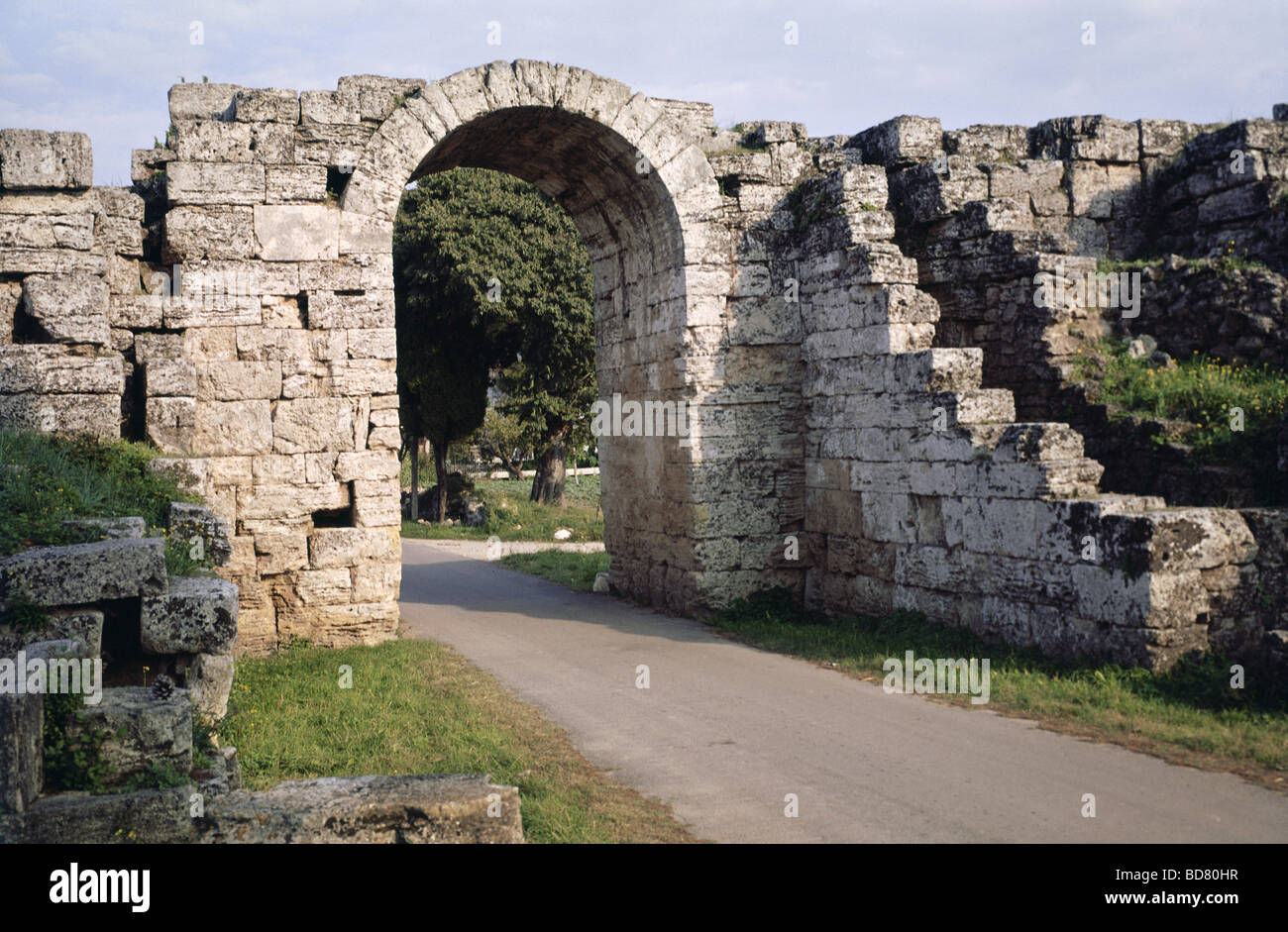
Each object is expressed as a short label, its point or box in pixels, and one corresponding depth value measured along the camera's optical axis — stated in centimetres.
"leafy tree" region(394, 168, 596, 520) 2256
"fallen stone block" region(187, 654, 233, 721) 503
